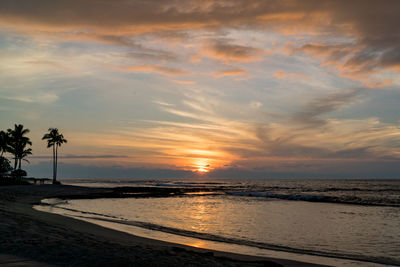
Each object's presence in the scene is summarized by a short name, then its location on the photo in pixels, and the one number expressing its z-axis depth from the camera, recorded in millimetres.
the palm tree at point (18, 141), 74000
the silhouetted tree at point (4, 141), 69000
